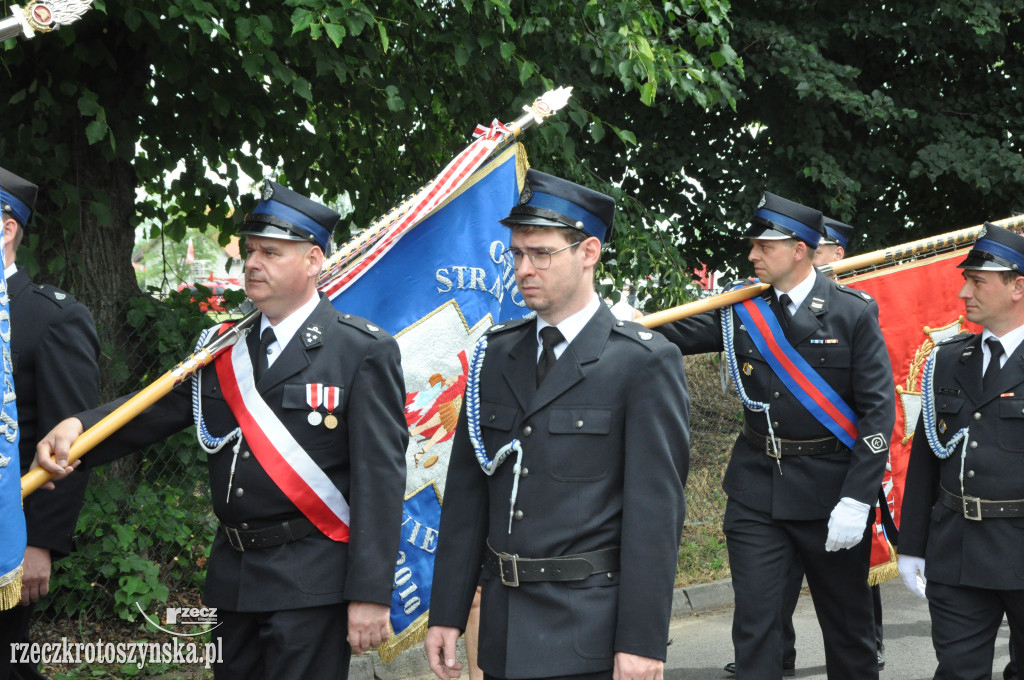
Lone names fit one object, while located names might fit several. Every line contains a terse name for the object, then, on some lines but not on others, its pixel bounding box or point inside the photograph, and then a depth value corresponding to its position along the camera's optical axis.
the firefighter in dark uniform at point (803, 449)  5.32
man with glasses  3.20
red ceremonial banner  6.92
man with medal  3.66
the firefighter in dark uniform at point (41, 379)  4.14
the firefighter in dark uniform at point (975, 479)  4.80
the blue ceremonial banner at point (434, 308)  4.81
